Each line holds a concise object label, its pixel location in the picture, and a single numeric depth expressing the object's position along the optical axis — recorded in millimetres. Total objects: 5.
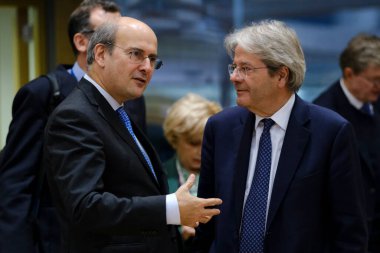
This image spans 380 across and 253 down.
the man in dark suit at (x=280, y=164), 5352
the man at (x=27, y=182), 5996
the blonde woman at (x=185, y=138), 7859
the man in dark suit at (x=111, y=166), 4656
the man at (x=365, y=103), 8430
